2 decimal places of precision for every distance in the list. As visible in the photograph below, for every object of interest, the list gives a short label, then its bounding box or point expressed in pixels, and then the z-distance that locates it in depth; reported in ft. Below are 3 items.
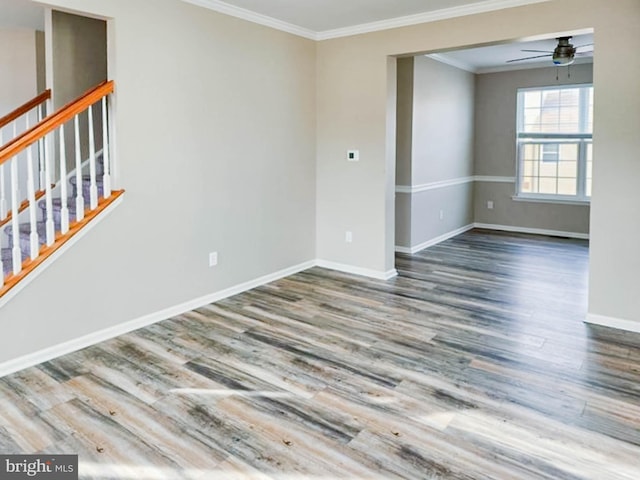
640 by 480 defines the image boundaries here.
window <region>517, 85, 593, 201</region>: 23.76
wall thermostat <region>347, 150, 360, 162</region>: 16.85
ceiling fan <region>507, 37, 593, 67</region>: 17.54
